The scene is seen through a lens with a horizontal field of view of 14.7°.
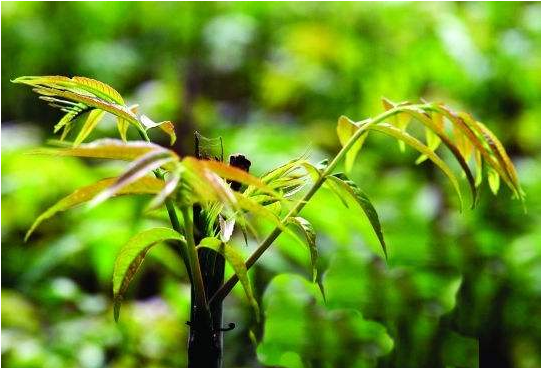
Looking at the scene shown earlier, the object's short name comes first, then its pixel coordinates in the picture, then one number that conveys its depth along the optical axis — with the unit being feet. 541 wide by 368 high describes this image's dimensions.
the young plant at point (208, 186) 4.03
